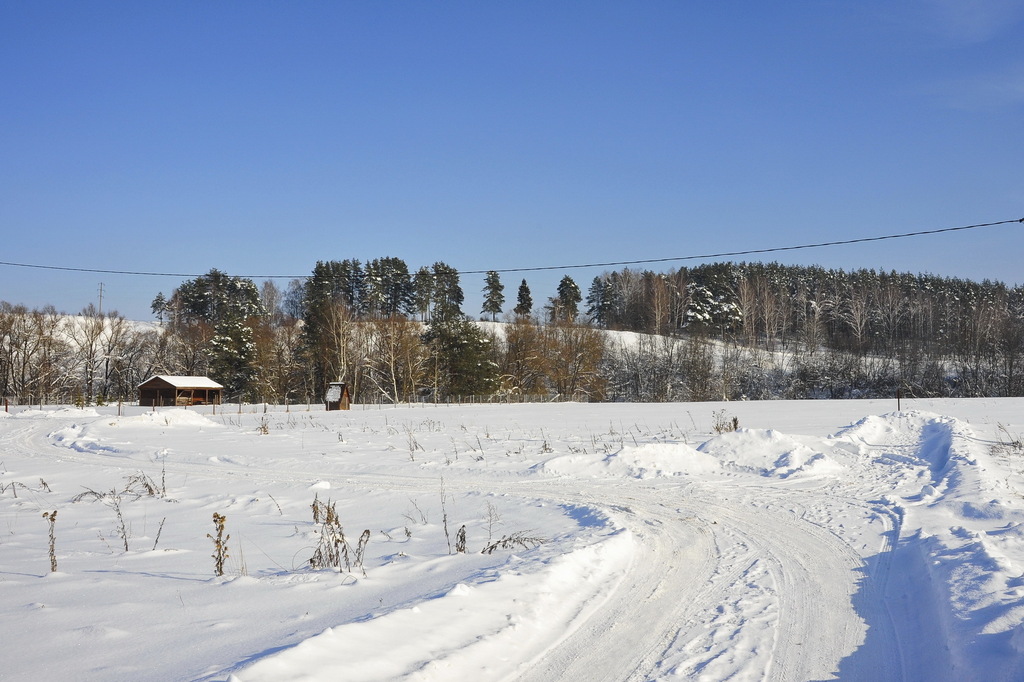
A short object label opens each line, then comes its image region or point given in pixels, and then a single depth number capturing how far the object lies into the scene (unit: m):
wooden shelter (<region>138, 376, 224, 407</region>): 52.12
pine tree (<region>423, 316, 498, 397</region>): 58.06
